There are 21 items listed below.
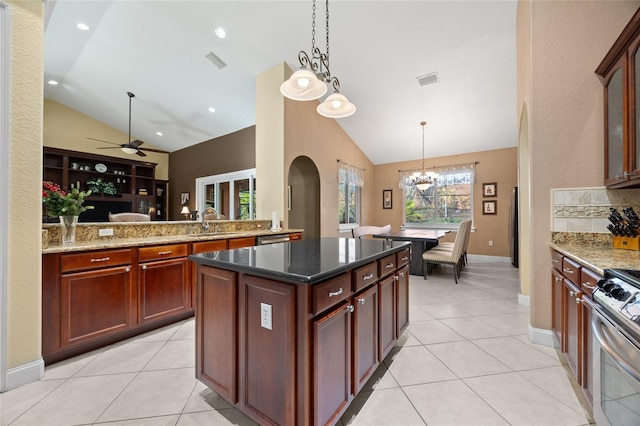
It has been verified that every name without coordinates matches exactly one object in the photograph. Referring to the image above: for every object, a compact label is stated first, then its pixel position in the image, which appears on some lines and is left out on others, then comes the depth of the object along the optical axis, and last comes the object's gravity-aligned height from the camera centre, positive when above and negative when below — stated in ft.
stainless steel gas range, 3.02 -1.70
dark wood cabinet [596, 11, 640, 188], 5.44 +2.30
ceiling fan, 18.04 +4.55
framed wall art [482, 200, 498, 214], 19.88 +0.48
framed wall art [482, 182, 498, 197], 19.81 +1.80
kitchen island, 3.76 -1.85
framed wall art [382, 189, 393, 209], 24.07 +1.35
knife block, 5.93 -0.67
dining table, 14.97 -1.79
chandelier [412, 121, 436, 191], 17.08 +2.12
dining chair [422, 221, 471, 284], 13.55 -2.19
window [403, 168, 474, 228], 21.12 +1.04
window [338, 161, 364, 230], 19.78 +1.58
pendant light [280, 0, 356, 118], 6.56 +3.25
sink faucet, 11.42 -0.35
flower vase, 7.23 -0.41
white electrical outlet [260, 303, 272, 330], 4.04 -1.54
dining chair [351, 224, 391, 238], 17.40 -1.17
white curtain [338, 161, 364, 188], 19.19 +2.99
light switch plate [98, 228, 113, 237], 8.46 -0.58
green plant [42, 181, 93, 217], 7.07 +0.31
